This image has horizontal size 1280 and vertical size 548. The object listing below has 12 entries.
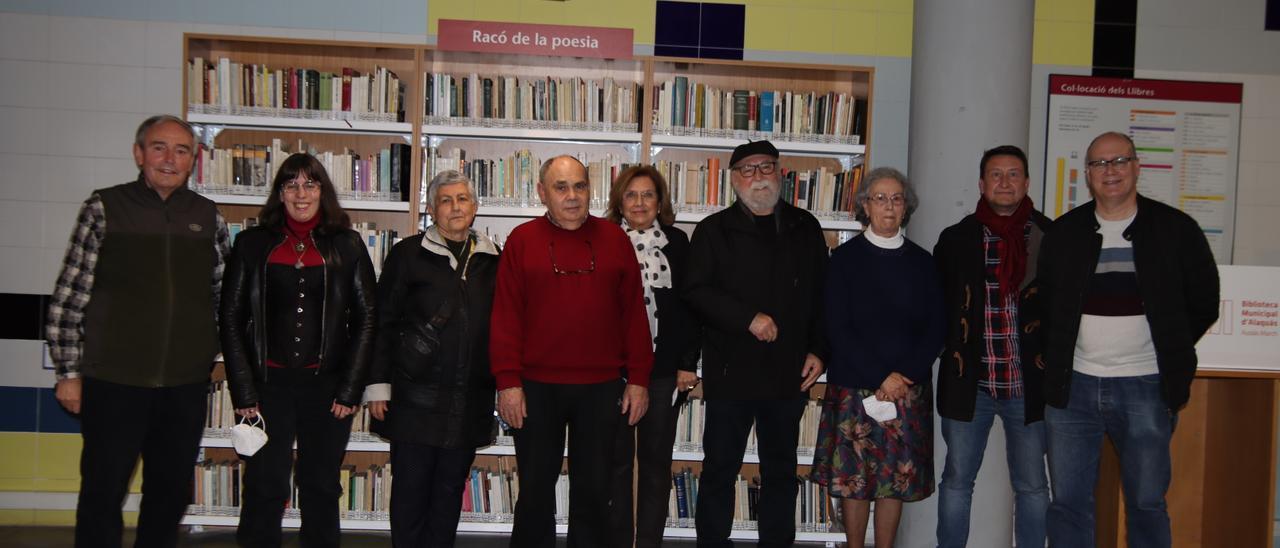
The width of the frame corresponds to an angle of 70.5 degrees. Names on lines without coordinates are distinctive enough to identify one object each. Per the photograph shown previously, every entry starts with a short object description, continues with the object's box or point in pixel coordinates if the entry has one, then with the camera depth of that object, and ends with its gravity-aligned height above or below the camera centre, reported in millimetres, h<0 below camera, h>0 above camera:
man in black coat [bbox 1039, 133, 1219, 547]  3105 -215
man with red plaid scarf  3342 -348
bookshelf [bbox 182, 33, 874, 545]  4449 +632
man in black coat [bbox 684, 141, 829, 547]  3547 -340
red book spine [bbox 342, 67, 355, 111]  4527 +750
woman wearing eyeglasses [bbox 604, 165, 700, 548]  3744 -414
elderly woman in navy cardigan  3463 -418
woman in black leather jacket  3164 -361
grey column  4086 +711
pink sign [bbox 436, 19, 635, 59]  4426 +1020
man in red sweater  3162 -351
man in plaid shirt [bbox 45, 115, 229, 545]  2988 -343
